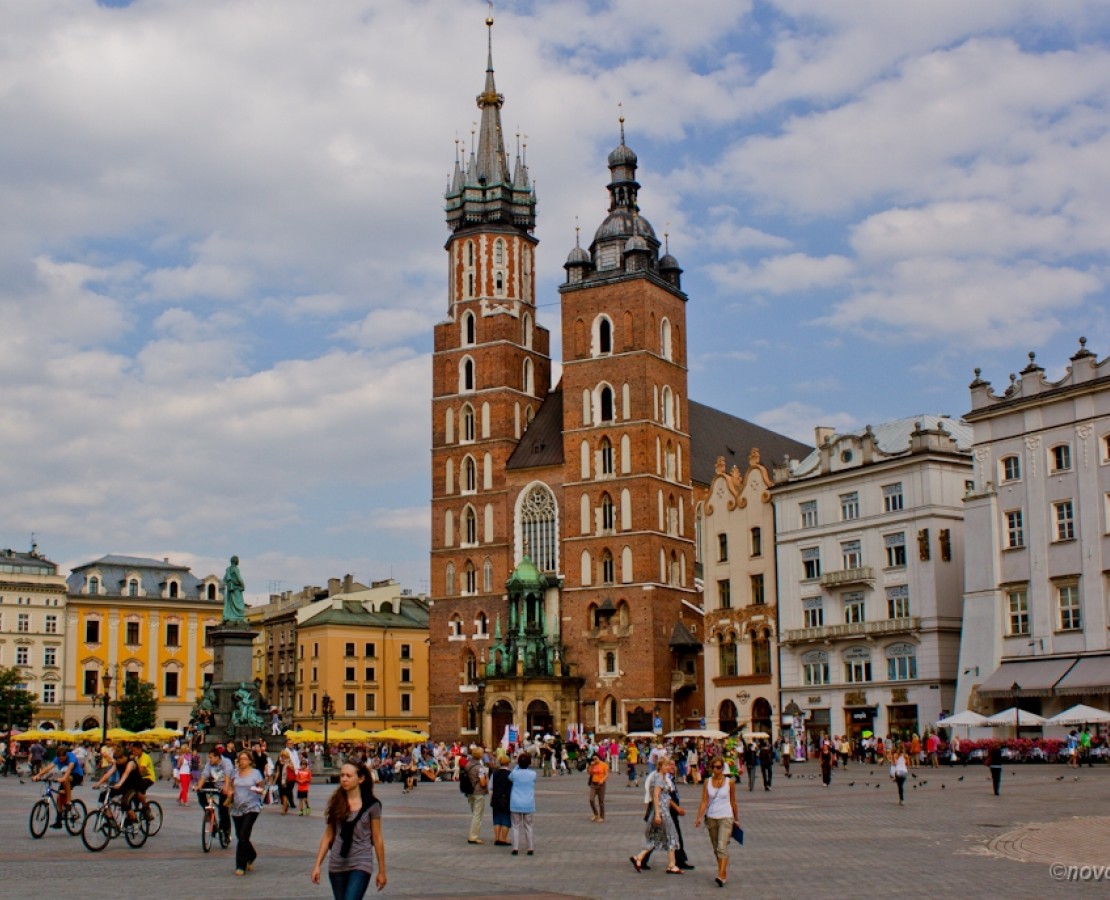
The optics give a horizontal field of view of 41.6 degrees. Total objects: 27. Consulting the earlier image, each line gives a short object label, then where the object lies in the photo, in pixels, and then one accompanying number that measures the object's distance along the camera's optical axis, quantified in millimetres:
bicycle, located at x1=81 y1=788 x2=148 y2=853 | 21719
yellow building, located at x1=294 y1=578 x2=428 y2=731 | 99750
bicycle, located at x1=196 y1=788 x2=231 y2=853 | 21766
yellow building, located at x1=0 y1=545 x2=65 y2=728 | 94500
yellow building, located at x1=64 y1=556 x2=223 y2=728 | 96812
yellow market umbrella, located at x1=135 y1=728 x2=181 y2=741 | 63000
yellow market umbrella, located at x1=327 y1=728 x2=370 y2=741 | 58469
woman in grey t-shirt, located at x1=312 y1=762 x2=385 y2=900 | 11234
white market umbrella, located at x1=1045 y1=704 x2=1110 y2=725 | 46062
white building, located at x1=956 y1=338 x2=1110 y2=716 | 49750
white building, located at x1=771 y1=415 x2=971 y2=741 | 58094
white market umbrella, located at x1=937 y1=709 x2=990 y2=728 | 49281
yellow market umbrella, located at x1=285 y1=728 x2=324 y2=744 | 53962
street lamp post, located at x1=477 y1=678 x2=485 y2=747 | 81200
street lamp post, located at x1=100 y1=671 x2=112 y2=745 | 58531
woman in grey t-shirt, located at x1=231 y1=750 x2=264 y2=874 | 18469
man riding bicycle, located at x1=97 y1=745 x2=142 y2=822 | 21984
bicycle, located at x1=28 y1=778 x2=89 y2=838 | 23891
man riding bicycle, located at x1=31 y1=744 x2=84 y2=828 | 24125
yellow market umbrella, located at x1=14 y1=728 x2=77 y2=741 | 65438
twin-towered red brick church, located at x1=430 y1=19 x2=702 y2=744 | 80250
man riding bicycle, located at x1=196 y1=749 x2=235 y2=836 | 21234
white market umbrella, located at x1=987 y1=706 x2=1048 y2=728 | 47469
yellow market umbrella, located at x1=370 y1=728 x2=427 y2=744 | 58125
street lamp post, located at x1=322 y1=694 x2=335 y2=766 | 58275
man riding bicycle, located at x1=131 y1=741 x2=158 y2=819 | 22594
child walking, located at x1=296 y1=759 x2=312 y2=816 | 30281
